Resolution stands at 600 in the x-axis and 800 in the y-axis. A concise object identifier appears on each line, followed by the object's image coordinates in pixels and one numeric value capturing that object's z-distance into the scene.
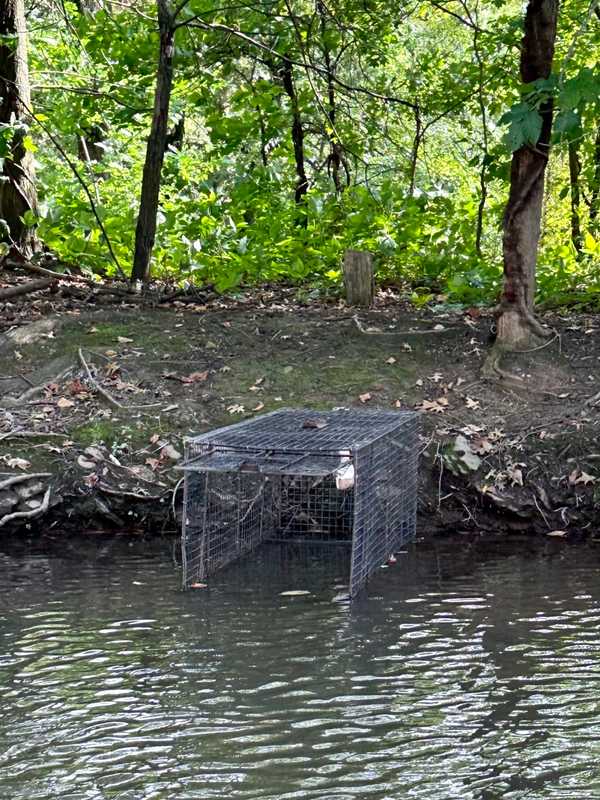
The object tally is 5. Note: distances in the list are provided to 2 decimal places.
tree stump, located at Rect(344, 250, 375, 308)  12.48
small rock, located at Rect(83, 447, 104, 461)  9.62
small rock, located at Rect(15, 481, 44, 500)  9.34
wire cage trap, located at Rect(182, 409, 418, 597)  7.57
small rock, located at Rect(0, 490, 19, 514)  9.26
